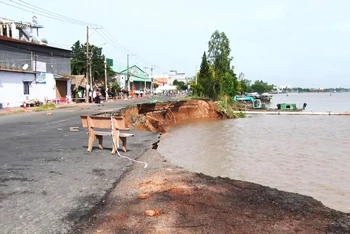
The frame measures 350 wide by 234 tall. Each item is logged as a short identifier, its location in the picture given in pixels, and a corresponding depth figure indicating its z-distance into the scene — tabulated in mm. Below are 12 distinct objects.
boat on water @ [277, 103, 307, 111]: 64725
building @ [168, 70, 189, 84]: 178162
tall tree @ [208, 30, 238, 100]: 60912
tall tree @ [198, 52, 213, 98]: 60006
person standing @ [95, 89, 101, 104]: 45438
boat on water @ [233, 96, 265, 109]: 70875
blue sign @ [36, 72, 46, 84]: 38953
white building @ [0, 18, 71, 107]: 34312
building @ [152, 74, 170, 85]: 152300
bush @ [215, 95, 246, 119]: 47988
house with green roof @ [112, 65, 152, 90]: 93750
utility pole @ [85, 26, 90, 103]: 44766
